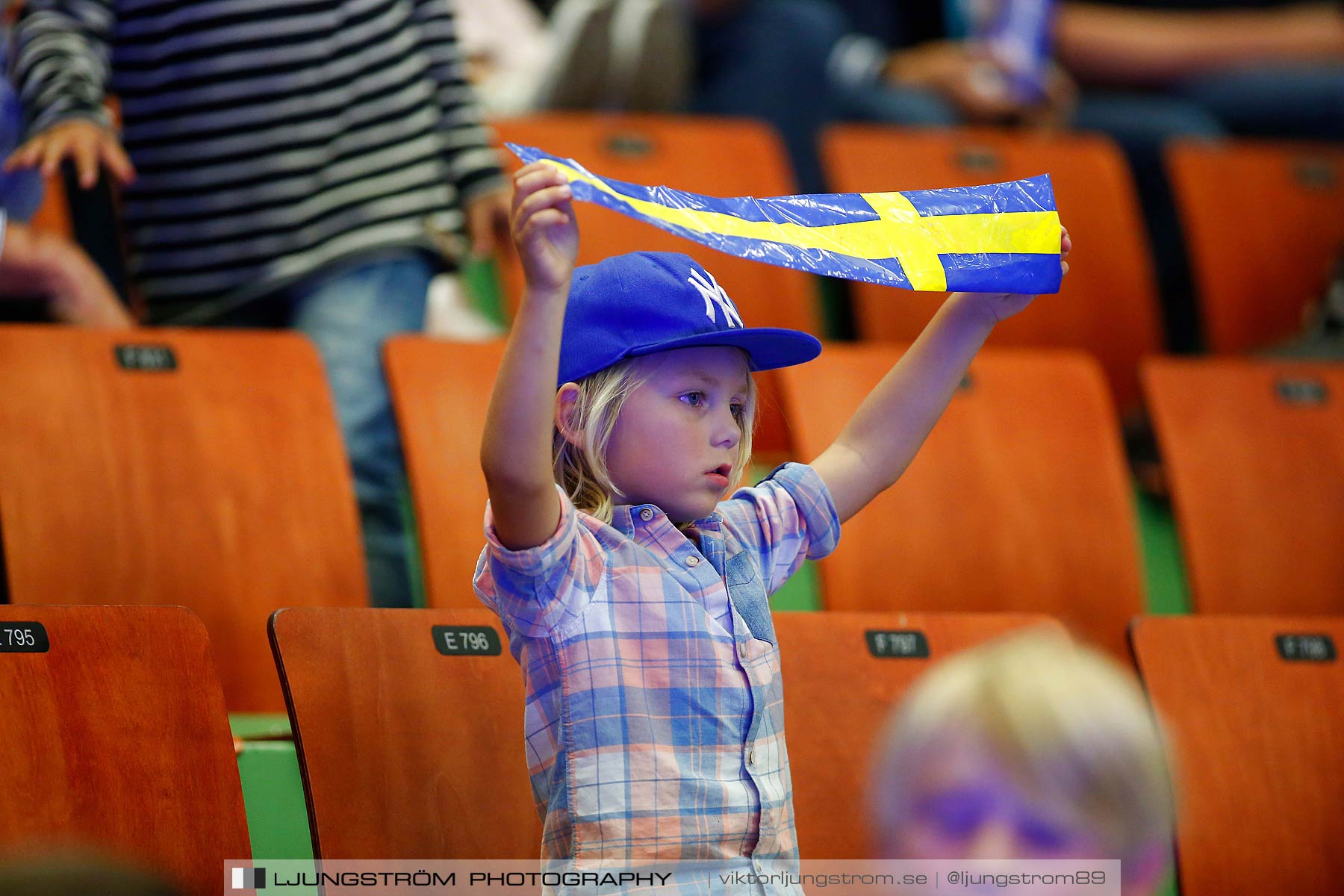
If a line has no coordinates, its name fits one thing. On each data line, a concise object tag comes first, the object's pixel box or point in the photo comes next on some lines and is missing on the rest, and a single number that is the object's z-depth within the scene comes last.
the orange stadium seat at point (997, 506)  10.57
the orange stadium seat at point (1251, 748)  10.10
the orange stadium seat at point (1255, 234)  12.98
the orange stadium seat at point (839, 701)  10.00
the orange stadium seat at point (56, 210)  10.86
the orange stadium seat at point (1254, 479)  10.73
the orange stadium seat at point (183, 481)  10.22
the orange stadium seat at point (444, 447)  10.35
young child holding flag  9.52
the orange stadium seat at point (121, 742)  9.73
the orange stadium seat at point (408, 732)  9.82
